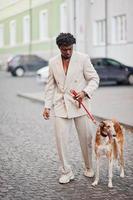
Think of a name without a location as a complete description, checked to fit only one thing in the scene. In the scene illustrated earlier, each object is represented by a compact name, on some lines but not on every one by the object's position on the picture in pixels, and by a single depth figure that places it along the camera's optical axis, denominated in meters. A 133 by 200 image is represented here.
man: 7.16
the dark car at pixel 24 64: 38.66
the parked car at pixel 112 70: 26.80
